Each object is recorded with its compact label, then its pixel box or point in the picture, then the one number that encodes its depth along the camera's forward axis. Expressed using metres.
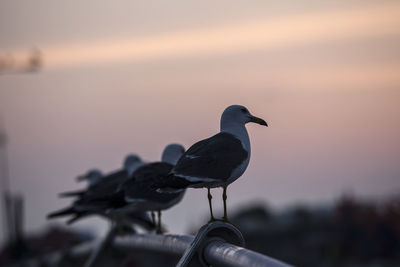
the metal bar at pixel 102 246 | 12.71
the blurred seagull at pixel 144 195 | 15.60
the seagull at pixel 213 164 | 11.34
